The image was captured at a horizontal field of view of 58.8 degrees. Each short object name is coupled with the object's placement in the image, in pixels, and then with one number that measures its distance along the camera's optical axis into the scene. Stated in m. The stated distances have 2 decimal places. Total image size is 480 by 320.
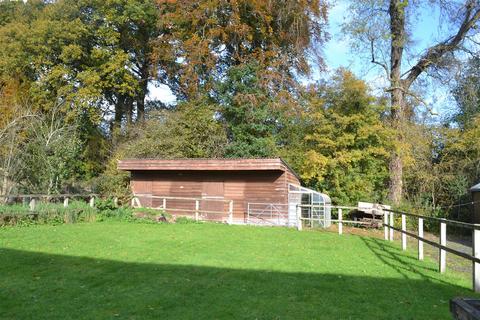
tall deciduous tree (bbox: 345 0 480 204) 22.80
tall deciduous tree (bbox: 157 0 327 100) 26.41
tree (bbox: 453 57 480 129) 24.42
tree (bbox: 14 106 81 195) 19.73
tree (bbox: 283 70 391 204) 22.20
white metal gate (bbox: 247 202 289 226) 18.98
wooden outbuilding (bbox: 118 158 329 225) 19.09
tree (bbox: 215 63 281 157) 25.02
